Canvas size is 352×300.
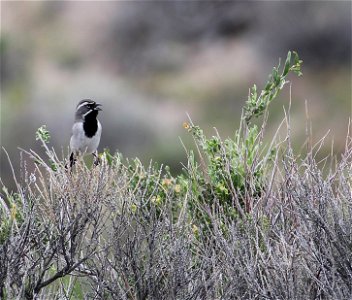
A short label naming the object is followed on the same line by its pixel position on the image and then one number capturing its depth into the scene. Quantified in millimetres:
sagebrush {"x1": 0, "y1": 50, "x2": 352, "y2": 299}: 12586
